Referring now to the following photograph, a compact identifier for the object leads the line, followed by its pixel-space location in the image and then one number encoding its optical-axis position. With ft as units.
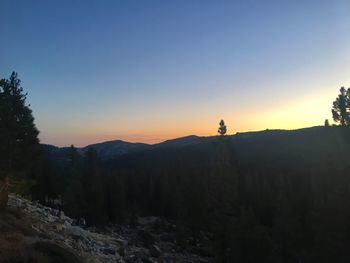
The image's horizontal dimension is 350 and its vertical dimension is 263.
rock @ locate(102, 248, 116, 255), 95.45
